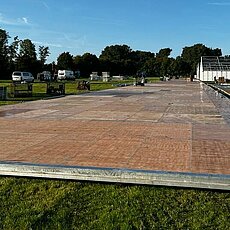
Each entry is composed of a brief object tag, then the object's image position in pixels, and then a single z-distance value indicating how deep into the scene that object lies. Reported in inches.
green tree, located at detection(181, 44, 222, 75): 3372.8
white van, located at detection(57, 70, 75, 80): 2106.9
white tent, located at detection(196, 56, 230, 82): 2036.0
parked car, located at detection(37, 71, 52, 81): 1833.4
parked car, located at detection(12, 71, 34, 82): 1607.7
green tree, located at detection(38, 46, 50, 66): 2971.8
